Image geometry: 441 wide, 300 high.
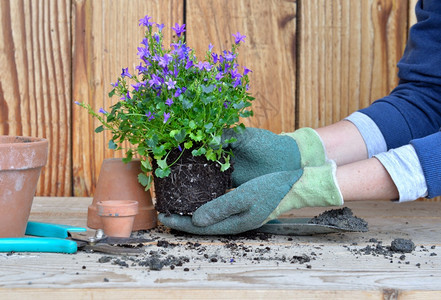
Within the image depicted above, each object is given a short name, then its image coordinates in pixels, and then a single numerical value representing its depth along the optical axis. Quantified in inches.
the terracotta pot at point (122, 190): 52.3
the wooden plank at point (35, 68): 61.4
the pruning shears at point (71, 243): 46.7
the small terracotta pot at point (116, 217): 49.4
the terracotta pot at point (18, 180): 47.3
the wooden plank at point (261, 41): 62.4
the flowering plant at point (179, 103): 48.8
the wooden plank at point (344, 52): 62.8
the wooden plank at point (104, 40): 61.8
